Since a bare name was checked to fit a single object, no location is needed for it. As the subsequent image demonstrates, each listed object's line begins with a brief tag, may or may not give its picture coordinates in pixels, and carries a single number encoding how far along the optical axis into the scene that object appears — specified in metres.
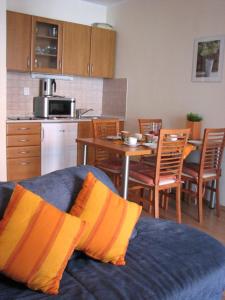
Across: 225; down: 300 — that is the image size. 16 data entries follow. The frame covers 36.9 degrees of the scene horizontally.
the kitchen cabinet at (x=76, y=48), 4.67
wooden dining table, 2.86
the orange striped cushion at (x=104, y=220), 1.61
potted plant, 3.80
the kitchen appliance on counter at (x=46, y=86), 4.71
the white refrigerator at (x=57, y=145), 4.42
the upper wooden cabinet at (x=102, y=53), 4.93
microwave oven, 4.52
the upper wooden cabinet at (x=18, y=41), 4.17
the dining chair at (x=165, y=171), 2.95
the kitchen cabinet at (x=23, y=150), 4.14
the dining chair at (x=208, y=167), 3.29
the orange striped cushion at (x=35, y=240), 1.36
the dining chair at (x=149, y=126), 3.83
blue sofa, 1.38
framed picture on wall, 3.72
